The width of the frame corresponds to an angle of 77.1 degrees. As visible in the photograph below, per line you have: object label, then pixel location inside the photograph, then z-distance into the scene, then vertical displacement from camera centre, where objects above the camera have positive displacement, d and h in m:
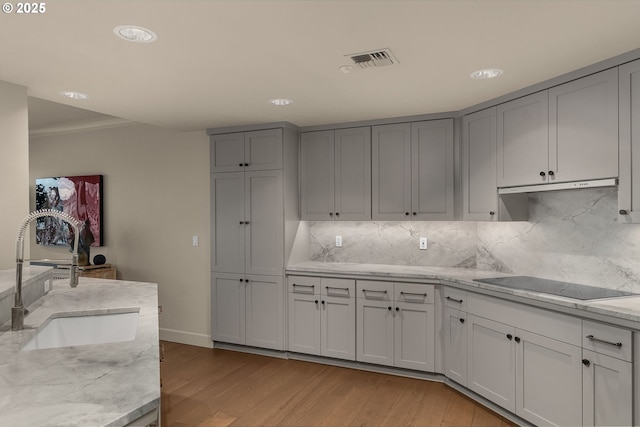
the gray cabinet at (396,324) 3.50 -1.02
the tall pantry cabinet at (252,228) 4.08 -0.17
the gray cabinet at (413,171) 3.72 +0.39
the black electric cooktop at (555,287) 2.52 -0.53
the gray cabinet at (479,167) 3.30 +0.38
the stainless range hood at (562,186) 2.44 +0.17
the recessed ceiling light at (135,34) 2.01 +0.92
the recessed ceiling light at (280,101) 3.27 +0.91
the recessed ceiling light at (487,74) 2.63 +0.92
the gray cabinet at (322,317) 3.80 -1.02
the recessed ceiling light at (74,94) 3.02 +0.90
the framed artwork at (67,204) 5.21 +0.11
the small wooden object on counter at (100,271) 4.75 -0.71
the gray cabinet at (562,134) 2.45 +0.53
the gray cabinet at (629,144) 2.29 +0.38
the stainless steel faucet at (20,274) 1.73 -0.27
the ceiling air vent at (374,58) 2.32 +0.92
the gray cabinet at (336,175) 4.03 +0.38
